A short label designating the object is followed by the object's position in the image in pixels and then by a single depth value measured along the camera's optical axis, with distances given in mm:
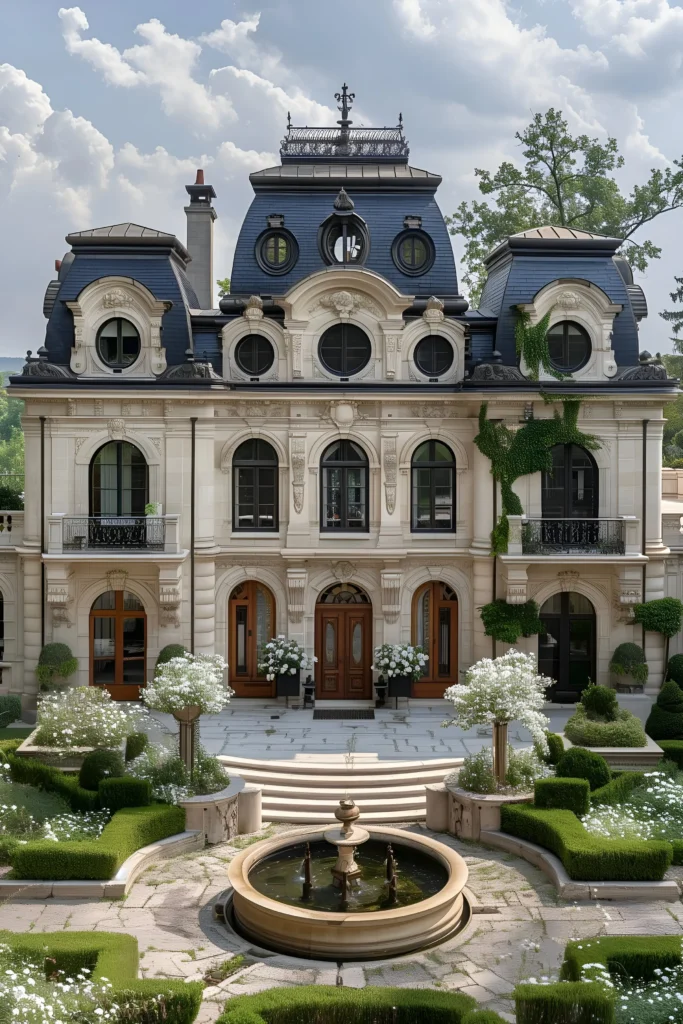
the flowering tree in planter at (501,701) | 20328
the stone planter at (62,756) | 22484
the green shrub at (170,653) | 27484
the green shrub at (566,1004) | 11898
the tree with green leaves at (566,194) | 44188
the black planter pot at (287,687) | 28422
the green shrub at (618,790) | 20375
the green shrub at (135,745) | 22609
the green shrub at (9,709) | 27391
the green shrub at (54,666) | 27469
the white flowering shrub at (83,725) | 22547
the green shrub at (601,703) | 23906
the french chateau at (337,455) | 28328
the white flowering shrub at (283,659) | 28344
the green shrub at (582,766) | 20609
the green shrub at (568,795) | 19609
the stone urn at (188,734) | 20938
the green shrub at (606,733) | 23266
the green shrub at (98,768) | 20609
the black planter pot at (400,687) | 28370
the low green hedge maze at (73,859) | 17484
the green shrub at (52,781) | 20172
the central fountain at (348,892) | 15312
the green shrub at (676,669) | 27906
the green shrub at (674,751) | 23250
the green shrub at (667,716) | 25500
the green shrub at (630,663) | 27875
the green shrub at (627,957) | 13375
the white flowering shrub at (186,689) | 20516
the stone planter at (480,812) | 20172
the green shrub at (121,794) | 19984
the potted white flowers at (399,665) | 28203
